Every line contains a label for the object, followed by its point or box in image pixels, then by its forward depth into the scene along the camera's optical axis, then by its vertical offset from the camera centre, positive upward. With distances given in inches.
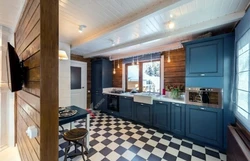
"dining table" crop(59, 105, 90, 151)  70.0 -25.2
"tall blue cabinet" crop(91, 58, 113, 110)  178.9 +1.4
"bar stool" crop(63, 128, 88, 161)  66.8 -34.2
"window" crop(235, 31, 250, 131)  53.7 -0.8
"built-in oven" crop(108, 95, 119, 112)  158.7 -34.1
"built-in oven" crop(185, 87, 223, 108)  85.2 -13.9
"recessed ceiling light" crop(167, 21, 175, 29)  76.6 +37.4
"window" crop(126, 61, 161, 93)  145.4 +3.4
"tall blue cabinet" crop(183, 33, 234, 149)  81.4 +8.6
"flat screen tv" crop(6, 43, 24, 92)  52.7 +3.8
